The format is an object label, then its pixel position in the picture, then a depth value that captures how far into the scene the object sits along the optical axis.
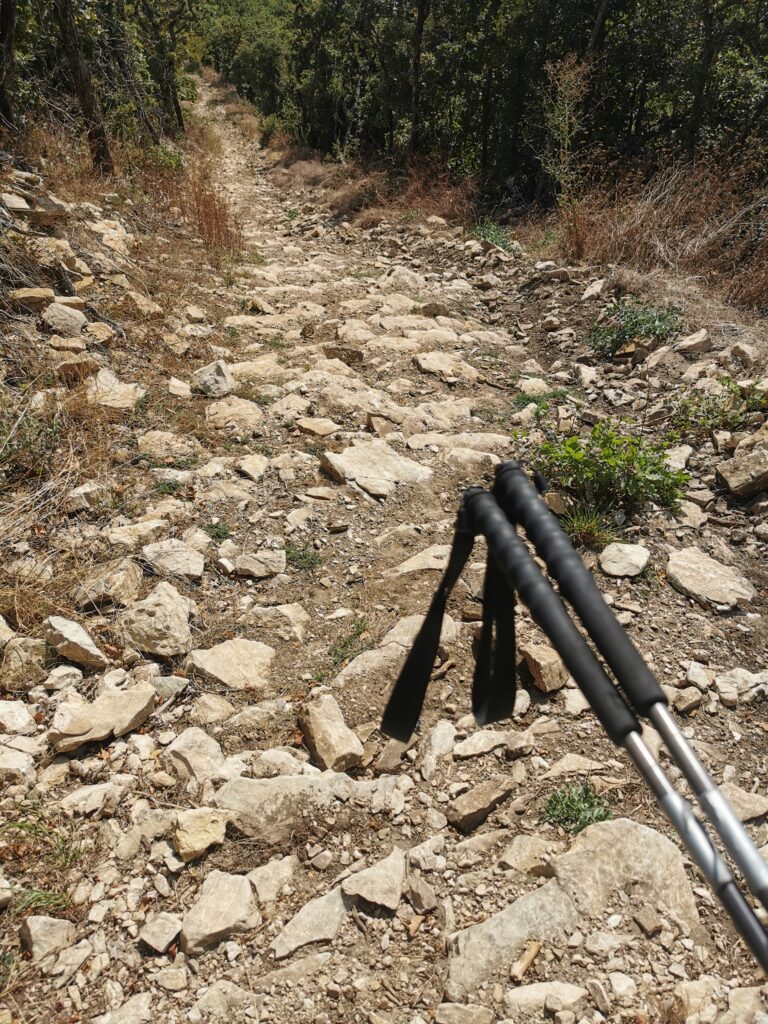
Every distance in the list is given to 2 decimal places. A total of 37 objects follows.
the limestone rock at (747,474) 4.23
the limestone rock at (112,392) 4.67
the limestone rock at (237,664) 2.97
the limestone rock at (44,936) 1.92
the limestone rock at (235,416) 4.98
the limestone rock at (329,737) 2.59
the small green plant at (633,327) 6.31
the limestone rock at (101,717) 2.52
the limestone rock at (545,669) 2.91
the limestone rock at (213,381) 5.37
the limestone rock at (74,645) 2.84
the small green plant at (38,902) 2.01
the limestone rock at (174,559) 3.47
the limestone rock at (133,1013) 1.82
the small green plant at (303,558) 3.73
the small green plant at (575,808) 2.33
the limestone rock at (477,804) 2.39
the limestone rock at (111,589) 3.14
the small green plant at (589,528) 3.80
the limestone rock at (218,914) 2.01
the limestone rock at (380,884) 2.14
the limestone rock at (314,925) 2.03
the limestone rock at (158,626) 3.03
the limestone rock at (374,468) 4.42
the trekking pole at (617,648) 0.80
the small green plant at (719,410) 4.89
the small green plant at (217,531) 3.81
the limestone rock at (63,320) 5.11
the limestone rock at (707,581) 3.50
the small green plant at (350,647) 3.12
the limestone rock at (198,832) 2.23
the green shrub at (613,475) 4.00
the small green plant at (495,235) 9.94
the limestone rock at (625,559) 3.60
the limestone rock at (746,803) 2.40
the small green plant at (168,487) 4.07
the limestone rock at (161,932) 1.99
